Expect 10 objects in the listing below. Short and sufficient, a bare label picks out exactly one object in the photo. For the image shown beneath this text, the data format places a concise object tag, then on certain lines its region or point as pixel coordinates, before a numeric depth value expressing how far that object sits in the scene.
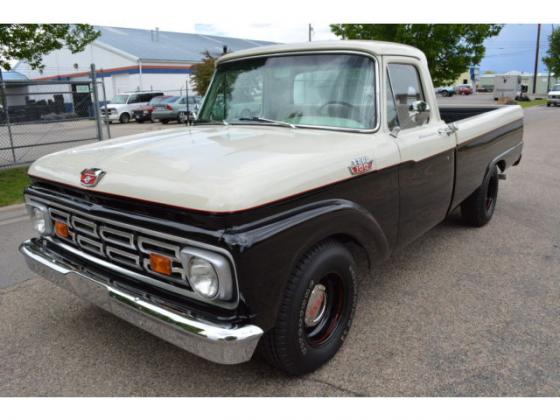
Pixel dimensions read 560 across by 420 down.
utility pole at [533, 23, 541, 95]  46.17
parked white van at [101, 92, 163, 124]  24.48
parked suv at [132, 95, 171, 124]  24.48
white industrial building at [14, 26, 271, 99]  37.31
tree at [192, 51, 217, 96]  23.05
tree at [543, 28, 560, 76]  42.62
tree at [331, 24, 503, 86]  16.41
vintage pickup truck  2.29
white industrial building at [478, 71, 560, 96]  68.75
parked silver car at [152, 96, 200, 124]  21.92
